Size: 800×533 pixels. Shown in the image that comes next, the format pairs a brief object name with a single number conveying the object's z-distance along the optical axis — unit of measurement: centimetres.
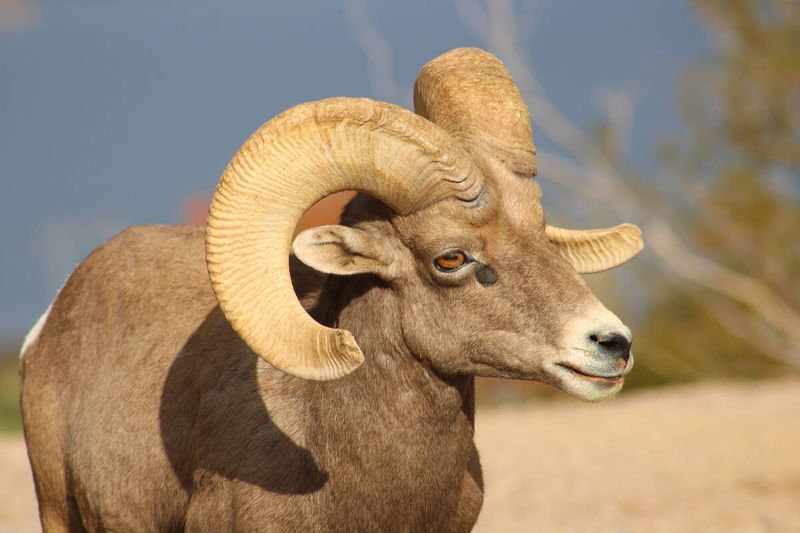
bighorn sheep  891
